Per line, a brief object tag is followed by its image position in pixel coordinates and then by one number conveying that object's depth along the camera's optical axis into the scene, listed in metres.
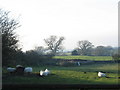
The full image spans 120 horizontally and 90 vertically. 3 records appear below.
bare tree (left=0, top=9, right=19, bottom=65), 15.31
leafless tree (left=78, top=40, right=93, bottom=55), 66.80
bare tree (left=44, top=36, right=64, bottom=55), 68.50
